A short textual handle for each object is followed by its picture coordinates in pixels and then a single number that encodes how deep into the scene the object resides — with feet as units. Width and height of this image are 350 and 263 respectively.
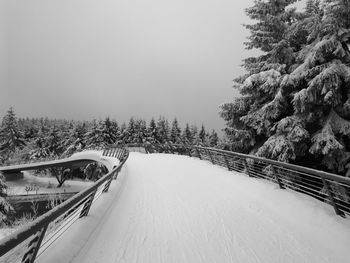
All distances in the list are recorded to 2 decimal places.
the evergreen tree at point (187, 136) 222.42
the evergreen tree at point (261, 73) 40.32
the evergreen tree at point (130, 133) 215.63
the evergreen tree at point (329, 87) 28.22
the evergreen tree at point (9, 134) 204.69
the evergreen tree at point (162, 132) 219.61
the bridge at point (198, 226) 13.97
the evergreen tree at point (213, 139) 225.31
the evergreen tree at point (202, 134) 246.27
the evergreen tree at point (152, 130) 212.00
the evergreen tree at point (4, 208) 47.98
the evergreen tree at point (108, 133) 200.26
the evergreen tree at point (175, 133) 225.76
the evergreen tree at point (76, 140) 194.11
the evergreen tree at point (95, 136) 196.15
